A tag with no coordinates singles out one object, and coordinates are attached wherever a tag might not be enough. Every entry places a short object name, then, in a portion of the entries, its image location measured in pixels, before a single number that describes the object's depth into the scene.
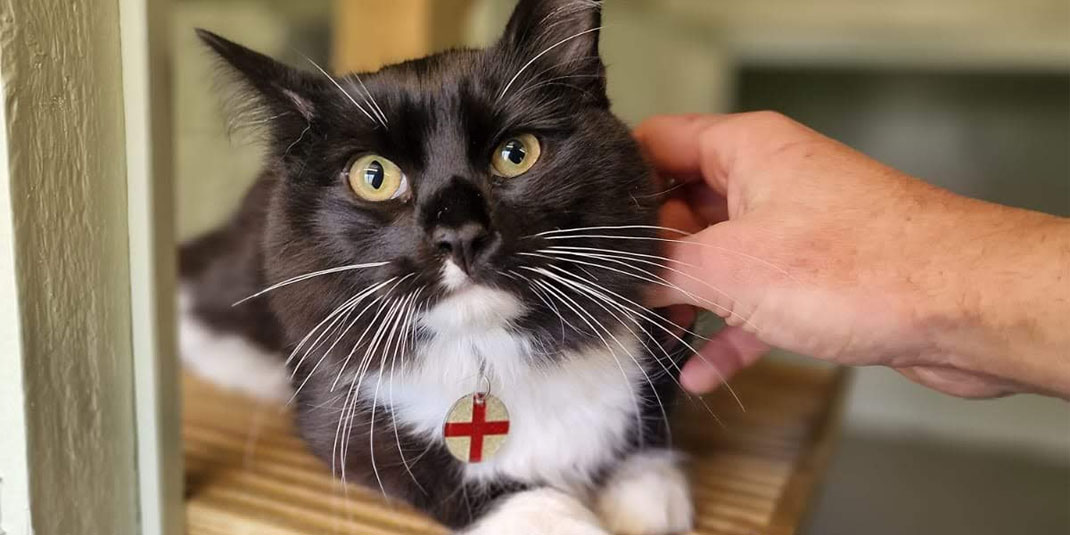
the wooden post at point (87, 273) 0.37
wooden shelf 0.44
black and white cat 0.38
